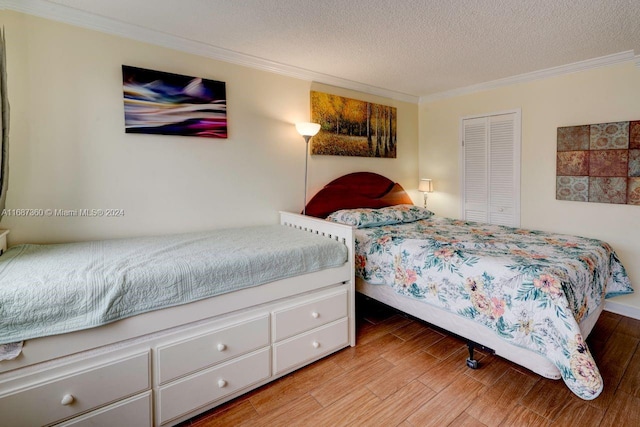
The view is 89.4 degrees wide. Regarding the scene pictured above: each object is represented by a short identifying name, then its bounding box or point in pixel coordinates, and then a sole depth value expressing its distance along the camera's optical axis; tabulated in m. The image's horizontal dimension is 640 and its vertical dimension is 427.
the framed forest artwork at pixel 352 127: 3.36
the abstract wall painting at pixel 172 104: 2.32
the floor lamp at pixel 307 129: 3.04
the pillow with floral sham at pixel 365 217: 3.06
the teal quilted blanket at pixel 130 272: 1.31
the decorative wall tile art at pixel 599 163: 2.77
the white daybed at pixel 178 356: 1.34
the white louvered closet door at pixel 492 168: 3.53
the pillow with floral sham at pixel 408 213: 3.41
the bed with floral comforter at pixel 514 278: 1.60
